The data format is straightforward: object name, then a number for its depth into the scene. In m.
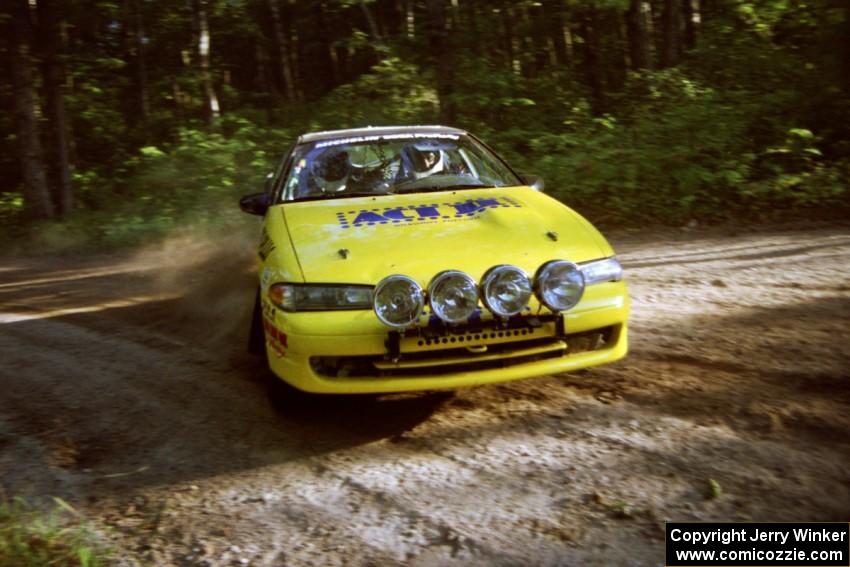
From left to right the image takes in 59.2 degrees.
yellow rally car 3.52
